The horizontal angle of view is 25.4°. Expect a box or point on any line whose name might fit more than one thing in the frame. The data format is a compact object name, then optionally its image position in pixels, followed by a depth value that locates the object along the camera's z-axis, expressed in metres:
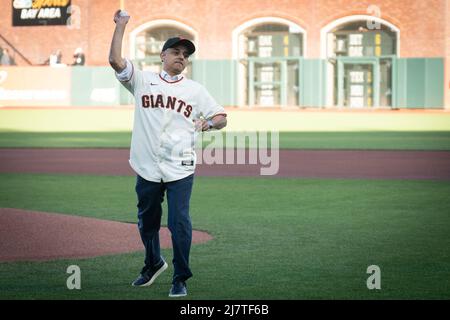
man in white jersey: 7.24
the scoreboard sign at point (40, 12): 53.59
